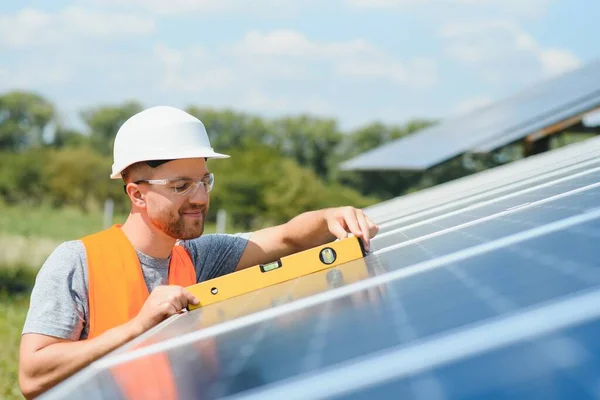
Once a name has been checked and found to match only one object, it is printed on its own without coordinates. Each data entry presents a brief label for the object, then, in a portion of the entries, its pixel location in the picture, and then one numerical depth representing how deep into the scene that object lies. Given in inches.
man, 107.4
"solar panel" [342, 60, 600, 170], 415.5
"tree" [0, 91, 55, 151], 3722.9
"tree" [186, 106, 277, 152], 3782.0
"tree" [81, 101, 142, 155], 3932.1
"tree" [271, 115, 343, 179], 3472.0
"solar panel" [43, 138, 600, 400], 41.3
